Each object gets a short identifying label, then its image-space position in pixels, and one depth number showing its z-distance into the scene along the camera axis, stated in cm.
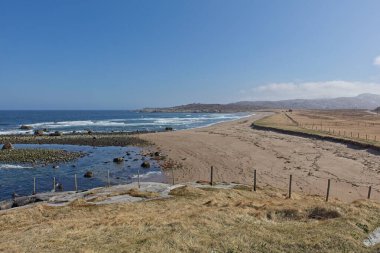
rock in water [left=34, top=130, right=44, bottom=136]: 7032
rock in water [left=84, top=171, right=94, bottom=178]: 3214
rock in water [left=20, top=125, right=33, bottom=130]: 8780
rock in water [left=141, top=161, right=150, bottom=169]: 3592
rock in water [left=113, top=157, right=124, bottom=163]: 3922
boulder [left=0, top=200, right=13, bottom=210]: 2125
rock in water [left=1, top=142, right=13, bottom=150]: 4950
